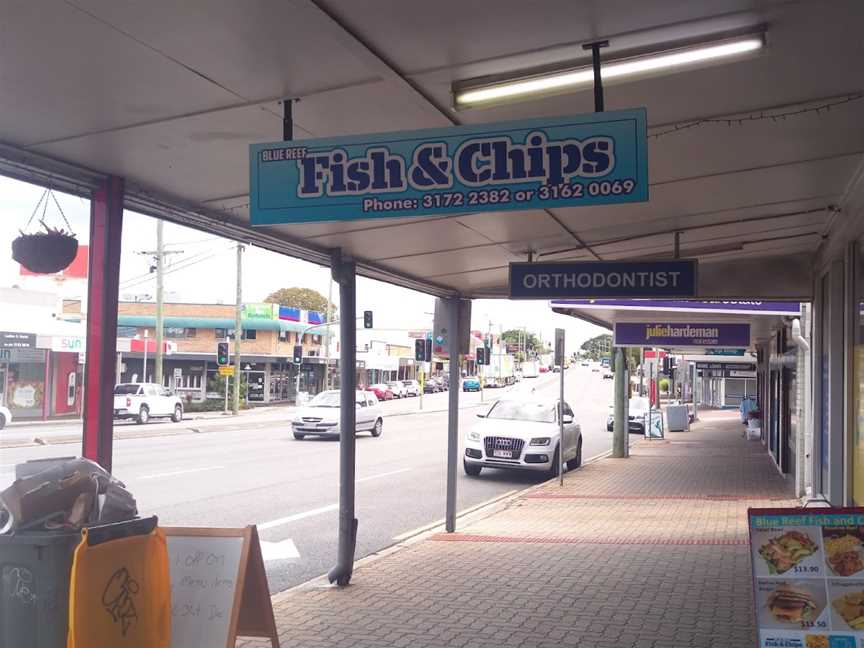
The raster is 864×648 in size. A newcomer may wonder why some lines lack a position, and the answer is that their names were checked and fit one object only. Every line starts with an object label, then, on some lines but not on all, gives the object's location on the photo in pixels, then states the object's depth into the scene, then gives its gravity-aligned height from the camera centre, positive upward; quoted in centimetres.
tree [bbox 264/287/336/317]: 8219 +649
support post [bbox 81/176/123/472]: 532 +12
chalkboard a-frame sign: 481 -125
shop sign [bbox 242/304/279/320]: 5481 +349
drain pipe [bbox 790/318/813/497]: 1131 -76
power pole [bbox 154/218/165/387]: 3509 +298
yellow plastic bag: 413 -114
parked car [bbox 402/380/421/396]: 7062 -158
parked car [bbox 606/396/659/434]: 3366 -176
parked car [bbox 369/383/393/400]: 6256 -164
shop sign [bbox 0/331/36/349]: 2576 +73
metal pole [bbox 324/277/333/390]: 4884 +74
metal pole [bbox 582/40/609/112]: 397 +139
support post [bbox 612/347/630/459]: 2222 -102
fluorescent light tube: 390 +143
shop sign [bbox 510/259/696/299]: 817 +86
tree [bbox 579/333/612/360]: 16570 +488
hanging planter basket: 533 +70
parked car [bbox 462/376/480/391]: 7700 -131
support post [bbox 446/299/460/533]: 1083 -58
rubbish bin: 425 -109
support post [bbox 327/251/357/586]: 815 -19
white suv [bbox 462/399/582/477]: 1758 -147
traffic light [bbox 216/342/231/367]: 3762 +53
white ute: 3412 -149
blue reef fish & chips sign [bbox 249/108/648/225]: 407 +98
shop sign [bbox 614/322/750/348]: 1811 +78
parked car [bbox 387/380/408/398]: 6750 -160
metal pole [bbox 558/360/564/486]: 1658 -137
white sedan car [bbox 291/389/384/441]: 2672 -155
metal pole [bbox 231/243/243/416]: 4097 +164
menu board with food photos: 452 -107
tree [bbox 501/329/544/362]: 16164 +577
